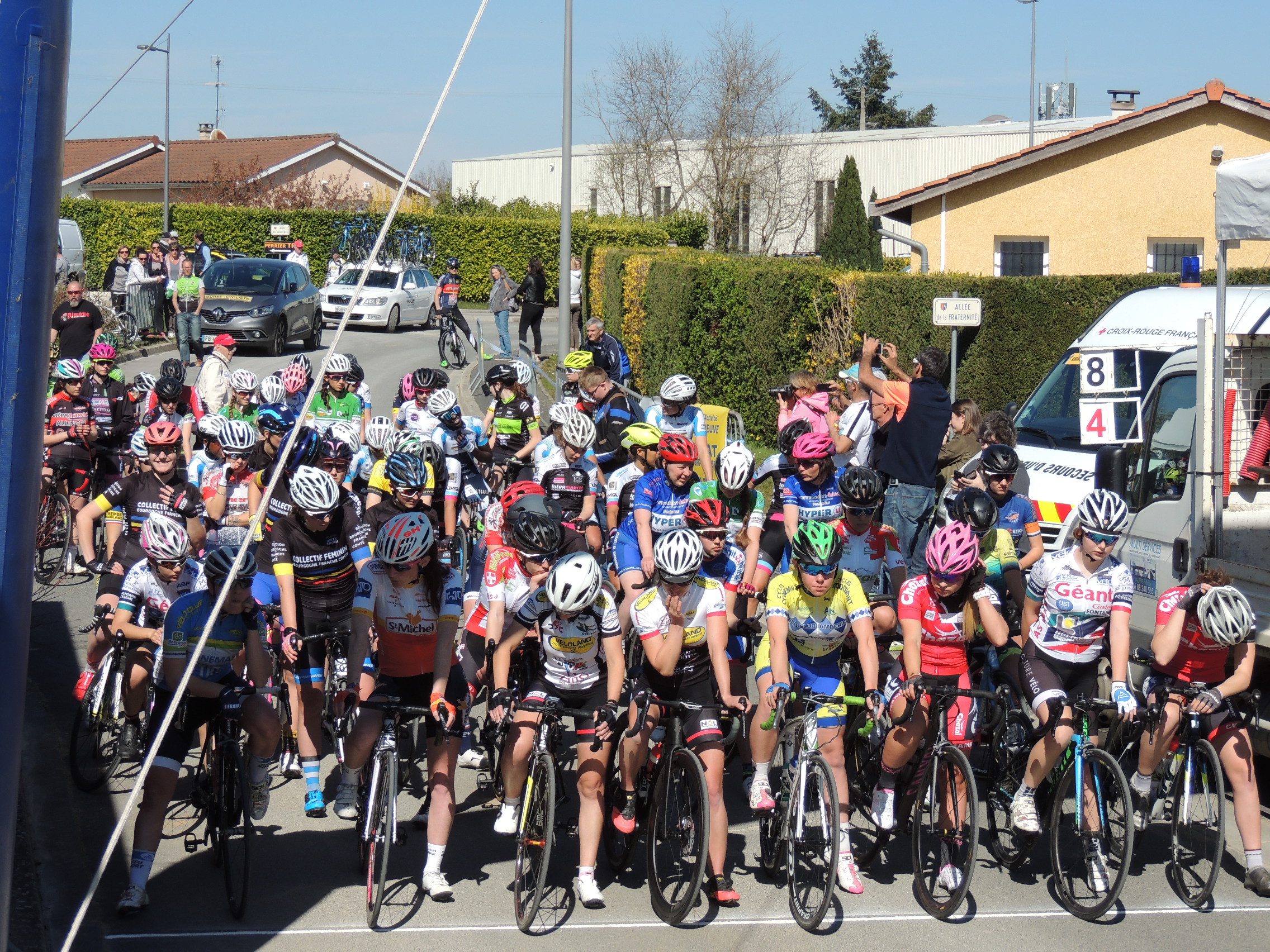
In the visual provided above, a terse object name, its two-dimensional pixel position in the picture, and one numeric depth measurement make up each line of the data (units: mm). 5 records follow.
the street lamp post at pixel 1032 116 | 42844
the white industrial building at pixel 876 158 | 50562
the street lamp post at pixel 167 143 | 41000
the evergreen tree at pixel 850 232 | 34719
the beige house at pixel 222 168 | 56656
